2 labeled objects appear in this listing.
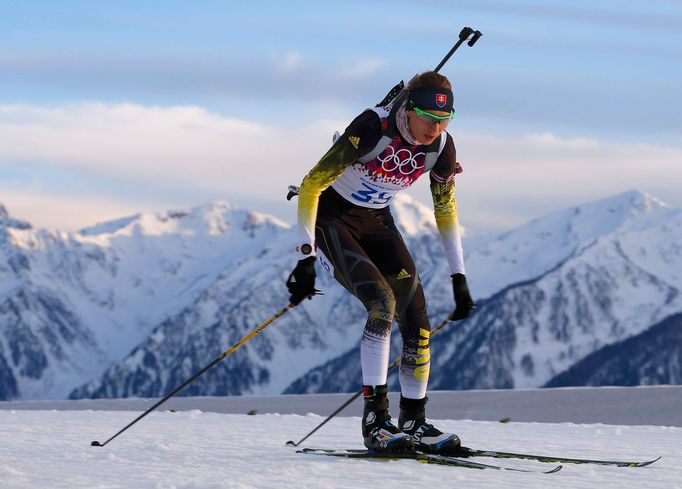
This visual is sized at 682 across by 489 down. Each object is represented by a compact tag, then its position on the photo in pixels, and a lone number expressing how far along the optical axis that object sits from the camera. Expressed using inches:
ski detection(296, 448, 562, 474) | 535.5
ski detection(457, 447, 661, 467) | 566.3
